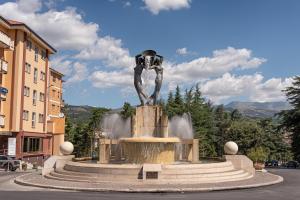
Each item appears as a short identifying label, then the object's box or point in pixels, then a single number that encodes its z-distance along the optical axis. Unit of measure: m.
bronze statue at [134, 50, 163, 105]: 18.70
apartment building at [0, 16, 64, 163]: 27.45
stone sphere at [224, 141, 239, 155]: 17.88
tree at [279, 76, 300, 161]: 35.24
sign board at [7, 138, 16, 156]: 23.93
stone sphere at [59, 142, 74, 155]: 17.96
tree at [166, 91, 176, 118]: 44.12
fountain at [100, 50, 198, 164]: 15.98
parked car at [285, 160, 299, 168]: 32.01
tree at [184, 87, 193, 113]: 52.23
